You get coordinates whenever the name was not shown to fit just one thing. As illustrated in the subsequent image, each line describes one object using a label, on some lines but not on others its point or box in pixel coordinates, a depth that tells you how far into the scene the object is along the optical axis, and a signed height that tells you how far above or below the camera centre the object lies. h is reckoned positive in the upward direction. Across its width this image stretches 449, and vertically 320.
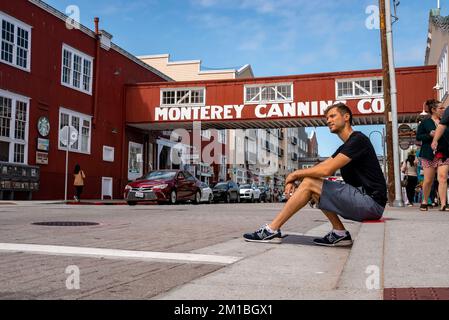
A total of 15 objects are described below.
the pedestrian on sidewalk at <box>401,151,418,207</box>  14.40 +0.50
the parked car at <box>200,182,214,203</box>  23.06 -0.06
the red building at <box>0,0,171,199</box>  19.69 +4.42
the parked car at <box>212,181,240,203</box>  29.27 +0.05
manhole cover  7.54 -0.50
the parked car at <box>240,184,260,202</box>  33.31 -0.01
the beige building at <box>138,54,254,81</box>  50.47 +12.61
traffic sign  21.77 +2.53
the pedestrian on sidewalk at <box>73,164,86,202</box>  20.98 +0.51
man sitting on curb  4.74 +0.08
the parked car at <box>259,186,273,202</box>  37.33 -0.16
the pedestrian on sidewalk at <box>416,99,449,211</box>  8.48 +0.75
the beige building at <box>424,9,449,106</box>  18.11 +5.93
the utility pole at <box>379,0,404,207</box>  15.13 +2.77
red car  18.39 +0.18
